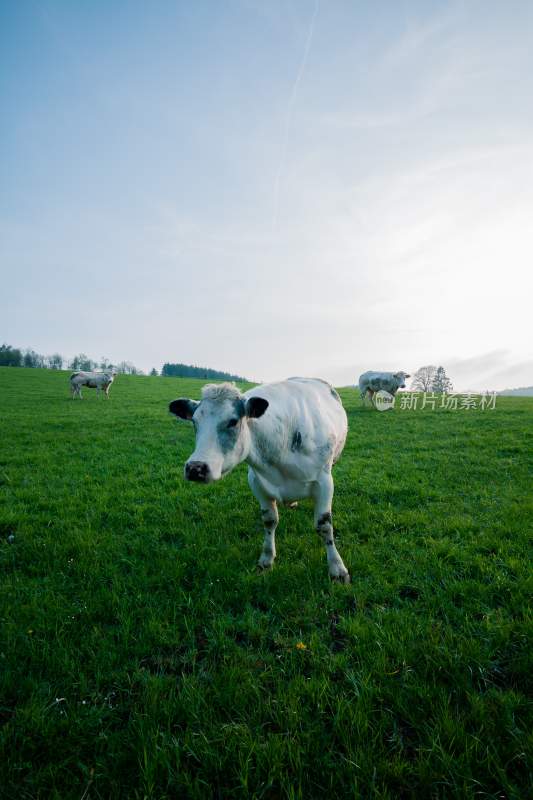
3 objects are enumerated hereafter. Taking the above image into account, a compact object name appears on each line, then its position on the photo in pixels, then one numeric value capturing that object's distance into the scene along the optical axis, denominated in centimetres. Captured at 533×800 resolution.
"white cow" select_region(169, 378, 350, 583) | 340
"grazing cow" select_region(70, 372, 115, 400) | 2748
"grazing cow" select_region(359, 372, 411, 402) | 2156
